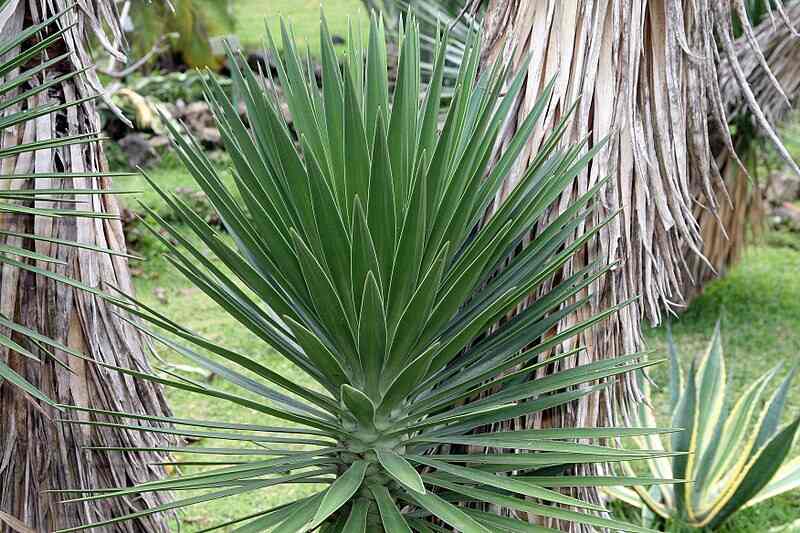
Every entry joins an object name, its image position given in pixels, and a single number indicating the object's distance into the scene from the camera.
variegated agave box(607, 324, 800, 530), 2.99
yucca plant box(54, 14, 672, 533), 1.35
